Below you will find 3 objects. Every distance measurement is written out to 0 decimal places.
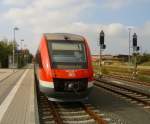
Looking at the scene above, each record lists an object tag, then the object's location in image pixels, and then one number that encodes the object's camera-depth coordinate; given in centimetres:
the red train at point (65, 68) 664
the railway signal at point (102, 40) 1677
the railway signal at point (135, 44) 1706
